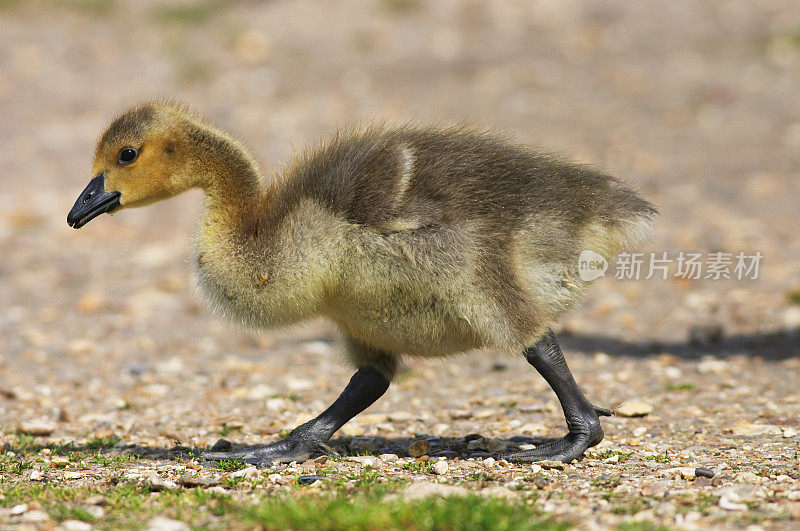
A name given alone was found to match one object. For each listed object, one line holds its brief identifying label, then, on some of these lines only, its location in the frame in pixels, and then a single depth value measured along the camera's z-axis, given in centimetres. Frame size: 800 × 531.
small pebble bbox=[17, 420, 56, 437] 965
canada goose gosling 766
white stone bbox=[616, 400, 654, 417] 1002
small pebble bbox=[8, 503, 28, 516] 666
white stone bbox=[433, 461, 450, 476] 774
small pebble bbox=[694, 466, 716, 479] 732
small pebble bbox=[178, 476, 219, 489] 734
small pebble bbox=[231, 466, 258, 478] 762
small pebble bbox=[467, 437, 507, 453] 878
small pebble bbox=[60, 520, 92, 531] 623
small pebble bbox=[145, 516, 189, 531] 616
